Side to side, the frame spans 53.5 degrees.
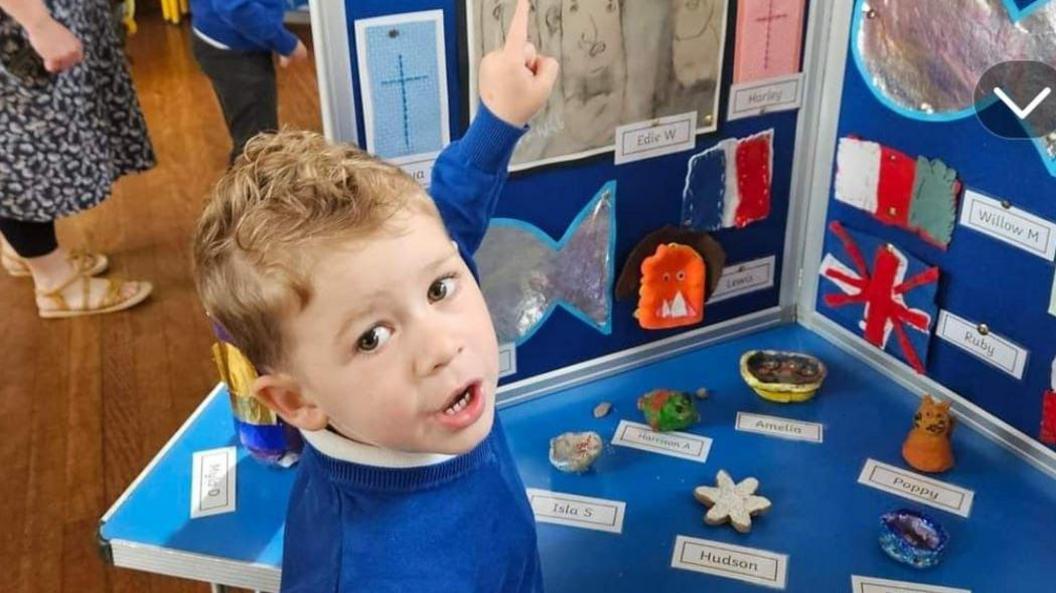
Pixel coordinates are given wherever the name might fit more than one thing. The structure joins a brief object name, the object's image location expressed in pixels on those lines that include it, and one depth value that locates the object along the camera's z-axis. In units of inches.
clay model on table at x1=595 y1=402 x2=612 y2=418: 45.9
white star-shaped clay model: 39.3
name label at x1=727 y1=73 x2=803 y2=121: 44.8
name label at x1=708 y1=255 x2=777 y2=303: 49.4
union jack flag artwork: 44.6
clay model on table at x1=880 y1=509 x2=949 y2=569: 37.0
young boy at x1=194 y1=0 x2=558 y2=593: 26.0
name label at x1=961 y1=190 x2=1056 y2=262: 38.5
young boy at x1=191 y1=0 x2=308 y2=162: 84.4
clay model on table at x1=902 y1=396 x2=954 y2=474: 41.4
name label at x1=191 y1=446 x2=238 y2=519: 40.8
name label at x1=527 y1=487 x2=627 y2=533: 40.0
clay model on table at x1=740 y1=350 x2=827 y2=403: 45.9
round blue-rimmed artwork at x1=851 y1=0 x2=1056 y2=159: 36.8
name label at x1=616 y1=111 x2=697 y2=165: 43.3
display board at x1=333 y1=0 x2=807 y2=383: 39.5
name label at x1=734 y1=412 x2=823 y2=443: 44.1
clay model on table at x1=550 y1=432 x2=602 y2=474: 42.5
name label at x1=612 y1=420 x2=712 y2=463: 43.5
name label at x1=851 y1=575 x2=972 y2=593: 36.3
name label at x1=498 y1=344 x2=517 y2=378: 45.6
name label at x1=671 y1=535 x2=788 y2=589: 37.1
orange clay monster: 46.5
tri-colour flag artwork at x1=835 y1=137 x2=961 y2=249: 42.0
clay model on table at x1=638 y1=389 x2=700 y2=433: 44.5
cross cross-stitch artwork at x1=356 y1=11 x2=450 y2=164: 37.2
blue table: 37.6
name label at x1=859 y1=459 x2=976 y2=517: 40.3
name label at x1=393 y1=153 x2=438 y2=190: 39.6
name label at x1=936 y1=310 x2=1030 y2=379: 41.4
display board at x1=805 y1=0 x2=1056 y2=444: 38.3
